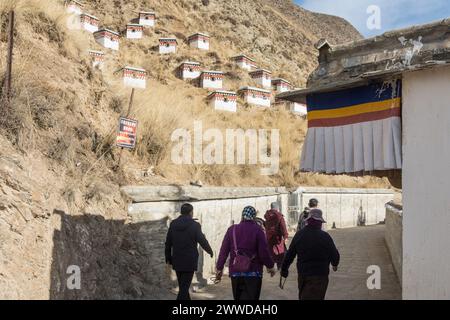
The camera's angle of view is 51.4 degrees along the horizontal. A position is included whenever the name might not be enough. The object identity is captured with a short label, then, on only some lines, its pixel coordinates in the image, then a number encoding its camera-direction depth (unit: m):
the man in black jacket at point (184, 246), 7.29
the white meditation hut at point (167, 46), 44.31
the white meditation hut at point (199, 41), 47.37
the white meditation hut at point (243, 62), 47.09
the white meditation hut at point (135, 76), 32.84
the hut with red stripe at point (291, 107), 41.06
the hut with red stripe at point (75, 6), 37.54
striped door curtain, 7.10
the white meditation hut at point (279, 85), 46.09
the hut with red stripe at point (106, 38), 39.78
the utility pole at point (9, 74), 8.53
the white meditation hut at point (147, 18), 48.03
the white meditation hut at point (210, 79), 40.04
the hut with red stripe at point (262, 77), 45.03
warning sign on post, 9.94
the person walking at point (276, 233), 9.38
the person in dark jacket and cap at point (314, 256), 6.18
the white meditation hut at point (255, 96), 39.47
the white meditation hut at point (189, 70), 40.66
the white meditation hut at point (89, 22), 39.97
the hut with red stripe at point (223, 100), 35.47
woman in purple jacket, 6.49
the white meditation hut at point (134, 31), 45.29
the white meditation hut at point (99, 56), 30.49
